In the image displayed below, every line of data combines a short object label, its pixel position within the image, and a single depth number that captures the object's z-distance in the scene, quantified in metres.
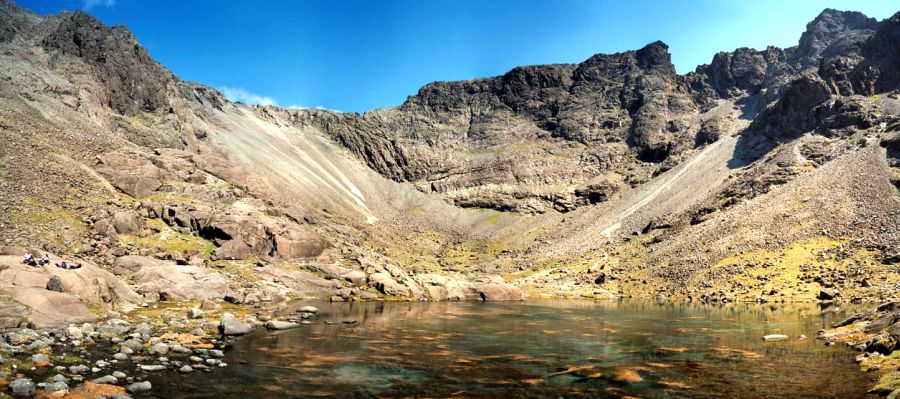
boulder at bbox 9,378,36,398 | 14.34
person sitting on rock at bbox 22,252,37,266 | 32.28
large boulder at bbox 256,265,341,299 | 65.06
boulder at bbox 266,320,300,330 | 34.45
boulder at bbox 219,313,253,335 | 30.02
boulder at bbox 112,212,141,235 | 61.16
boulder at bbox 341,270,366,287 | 74.56
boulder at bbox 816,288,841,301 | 70.62
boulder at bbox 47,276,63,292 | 29.03
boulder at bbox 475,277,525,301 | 88.31
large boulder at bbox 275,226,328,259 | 76.44
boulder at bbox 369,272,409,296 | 74.88
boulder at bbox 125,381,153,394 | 16.19
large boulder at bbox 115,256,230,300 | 46.47
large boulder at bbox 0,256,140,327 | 25.56
